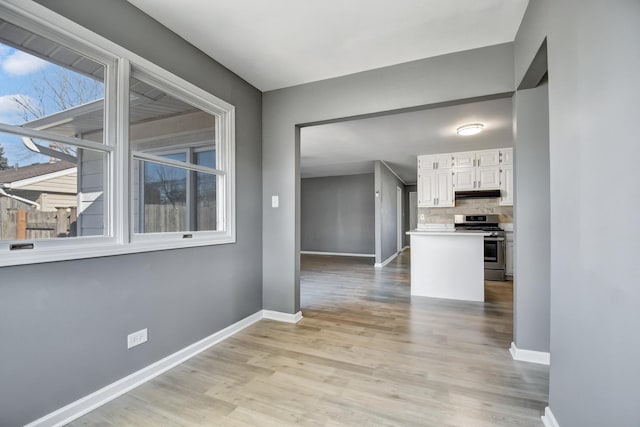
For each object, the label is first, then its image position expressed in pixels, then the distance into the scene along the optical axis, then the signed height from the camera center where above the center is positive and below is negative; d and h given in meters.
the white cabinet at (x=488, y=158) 5.74 +1.18
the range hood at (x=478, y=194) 5.69 +0.42
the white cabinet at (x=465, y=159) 5.91 +1.18
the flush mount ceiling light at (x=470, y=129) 4.15 +1.30
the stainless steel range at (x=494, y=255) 5.29 -0.78
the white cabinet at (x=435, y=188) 6.11 +0.59
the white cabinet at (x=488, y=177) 5.74 +0.77
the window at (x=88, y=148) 1.45 +0.43
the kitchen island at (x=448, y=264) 3.95 -0.73
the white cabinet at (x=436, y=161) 6.11 +1.18
